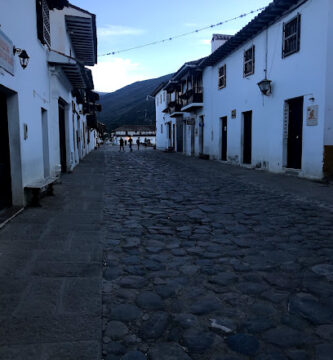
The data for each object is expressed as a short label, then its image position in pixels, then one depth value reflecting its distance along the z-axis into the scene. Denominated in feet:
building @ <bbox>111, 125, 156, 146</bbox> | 291.17
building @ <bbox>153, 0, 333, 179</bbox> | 32.99
